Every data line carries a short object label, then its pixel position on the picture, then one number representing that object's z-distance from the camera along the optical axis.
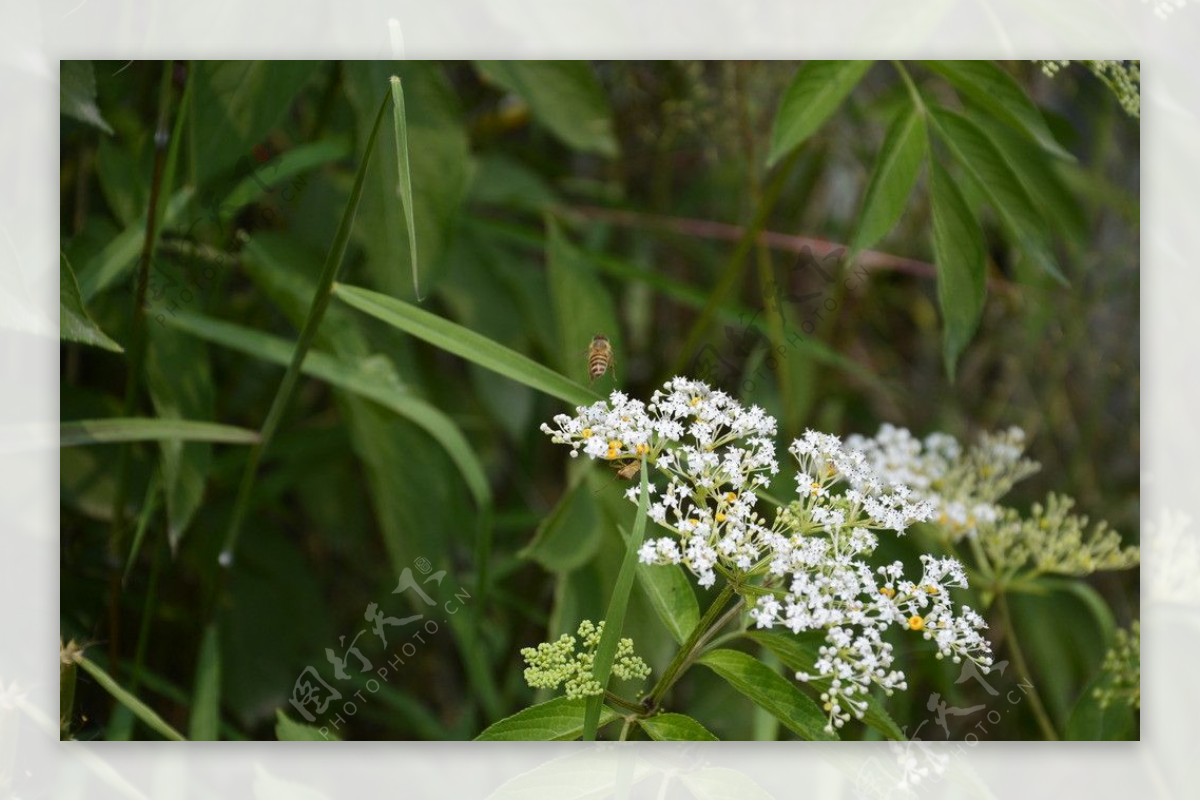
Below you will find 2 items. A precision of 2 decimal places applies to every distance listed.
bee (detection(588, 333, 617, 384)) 1.16
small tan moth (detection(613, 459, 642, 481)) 1.10
